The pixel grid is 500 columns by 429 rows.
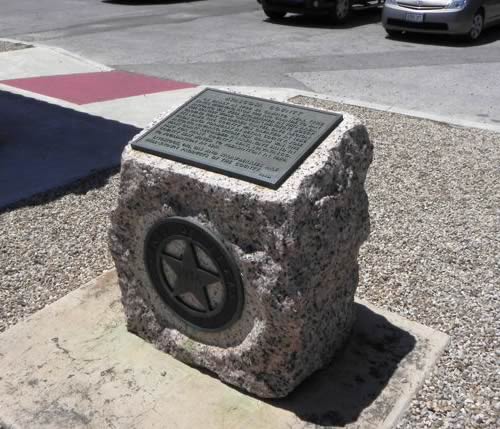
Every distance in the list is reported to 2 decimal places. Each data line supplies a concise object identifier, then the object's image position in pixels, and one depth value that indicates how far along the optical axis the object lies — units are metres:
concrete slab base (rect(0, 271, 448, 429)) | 2.90
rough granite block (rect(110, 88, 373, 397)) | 2.64
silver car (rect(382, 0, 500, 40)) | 11.45
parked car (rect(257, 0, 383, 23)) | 13.80
